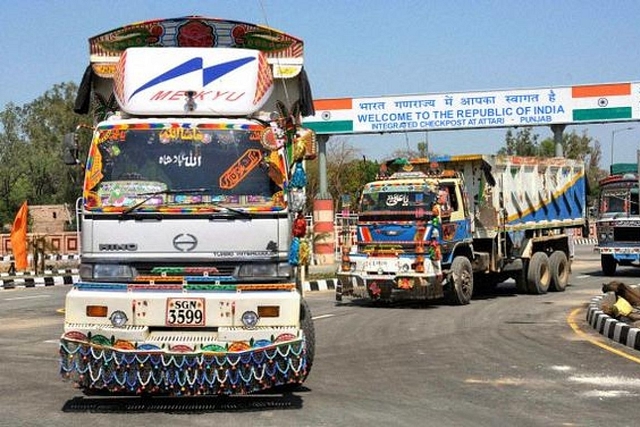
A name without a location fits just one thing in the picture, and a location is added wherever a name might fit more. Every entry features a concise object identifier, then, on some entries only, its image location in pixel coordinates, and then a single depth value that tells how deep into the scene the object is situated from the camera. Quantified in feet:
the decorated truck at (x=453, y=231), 60.49
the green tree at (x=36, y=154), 217.36
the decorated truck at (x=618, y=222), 88.12
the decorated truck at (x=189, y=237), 26.30
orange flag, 91.30
